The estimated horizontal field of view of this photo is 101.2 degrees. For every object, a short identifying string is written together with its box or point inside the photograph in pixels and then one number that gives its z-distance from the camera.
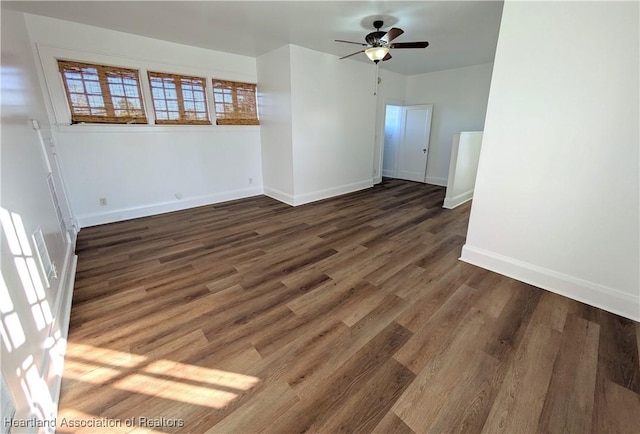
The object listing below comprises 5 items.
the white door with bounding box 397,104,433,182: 6.72
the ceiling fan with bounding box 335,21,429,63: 3.32
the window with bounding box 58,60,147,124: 3.55
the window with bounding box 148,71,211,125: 4.18
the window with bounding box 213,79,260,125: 4.81
